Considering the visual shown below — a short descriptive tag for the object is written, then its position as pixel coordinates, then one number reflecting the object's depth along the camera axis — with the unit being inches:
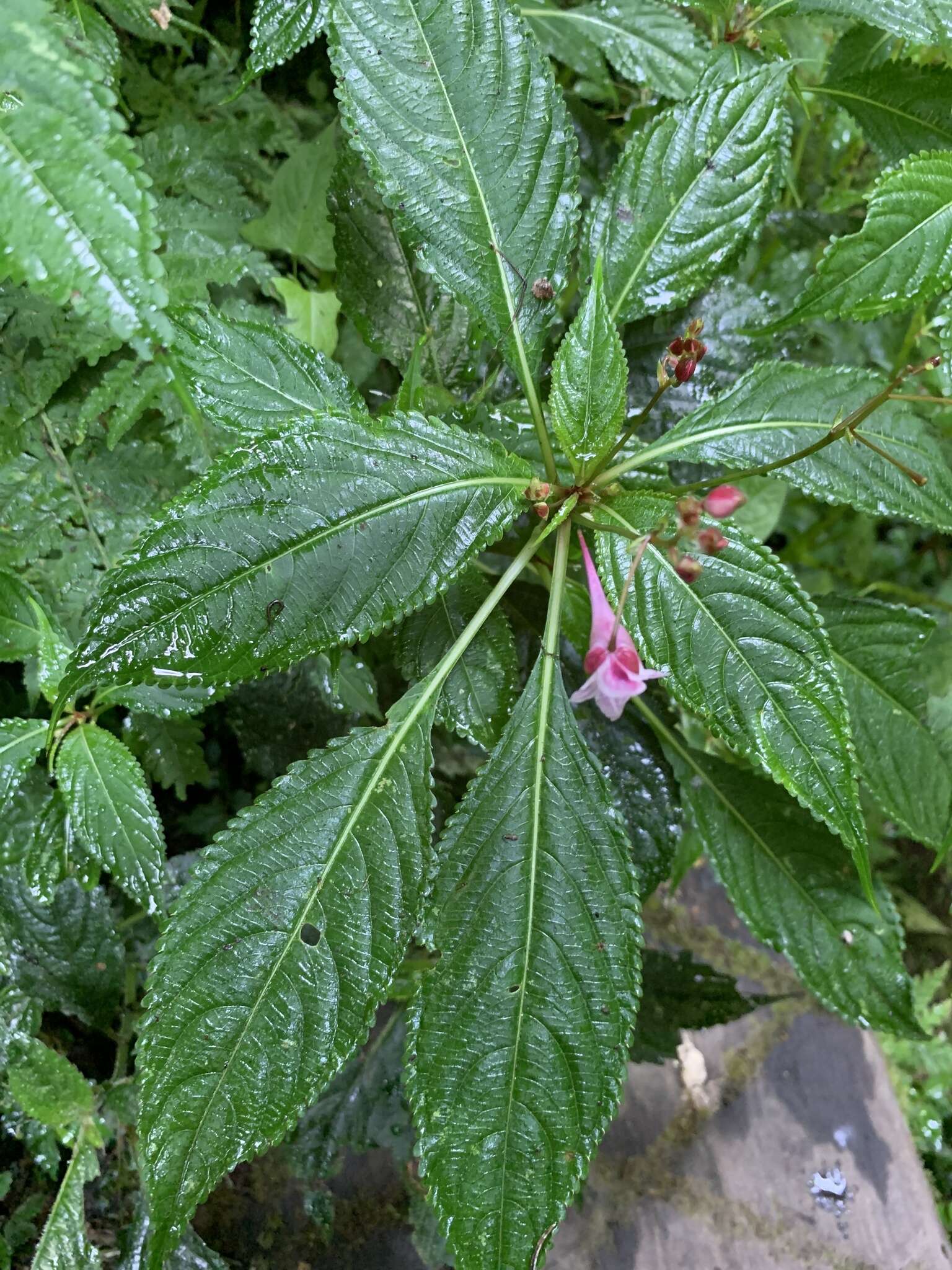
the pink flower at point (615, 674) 10.9
